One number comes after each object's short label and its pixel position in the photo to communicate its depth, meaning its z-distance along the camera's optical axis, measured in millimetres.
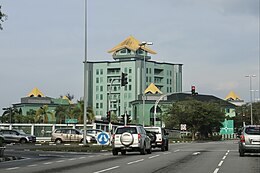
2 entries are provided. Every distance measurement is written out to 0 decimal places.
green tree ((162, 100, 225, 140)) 97812
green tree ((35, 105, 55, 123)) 110144
